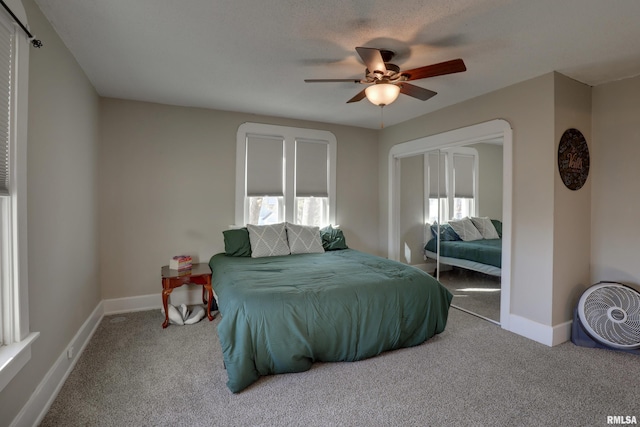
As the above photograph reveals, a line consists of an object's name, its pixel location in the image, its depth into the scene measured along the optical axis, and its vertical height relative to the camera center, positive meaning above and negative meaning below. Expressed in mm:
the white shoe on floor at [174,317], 3232 -1118
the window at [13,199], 1508 +56
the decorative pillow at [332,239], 4184 -416
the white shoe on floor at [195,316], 3268 -1144
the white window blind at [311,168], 4465 +585
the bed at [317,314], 2184 -808
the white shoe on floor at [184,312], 3289 -1093
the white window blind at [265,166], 4172 +582
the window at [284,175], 4141 +469
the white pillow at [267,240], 3715 -386
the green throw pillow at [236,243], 3709 -407
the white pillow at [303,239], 3930 -397
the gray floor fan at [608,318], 2598 -952
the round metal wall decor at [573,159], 2830 +452
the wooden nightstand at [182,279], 3205 -739
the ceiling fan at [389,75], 2053 +950
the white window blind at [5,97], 1476 +542
